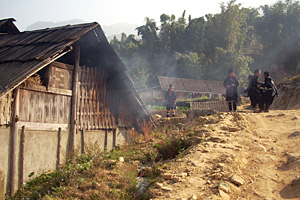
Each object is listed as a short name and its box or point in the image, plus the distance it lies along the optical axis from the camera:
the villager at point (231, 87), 11.73
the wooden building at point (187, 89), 42.41
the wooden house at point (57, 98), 8.01
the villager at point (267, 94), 11.92
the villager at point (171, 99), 14.75
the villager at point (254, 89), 11.97
